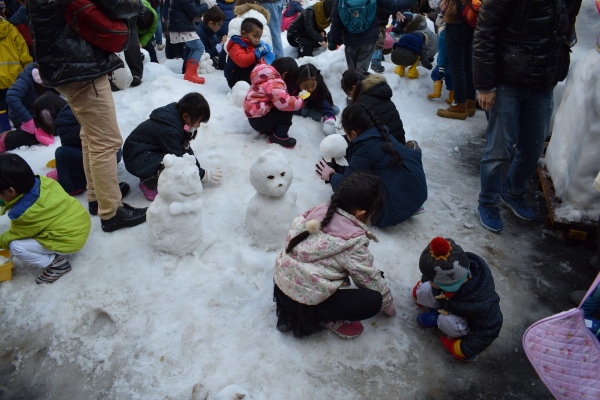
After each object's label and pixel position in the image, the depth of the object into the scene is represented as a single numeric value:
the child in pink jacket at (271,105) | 4.57
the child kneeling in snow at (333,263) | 2.38
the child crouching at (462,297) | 2.42
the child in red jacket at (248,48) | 5.60
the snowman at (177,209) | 2.98
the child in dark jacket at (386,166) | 3.56
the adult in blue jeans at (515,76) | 3.21
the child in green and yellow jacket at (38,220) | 2.86
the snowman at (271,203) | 3.09
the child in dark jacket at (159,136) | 3.74
